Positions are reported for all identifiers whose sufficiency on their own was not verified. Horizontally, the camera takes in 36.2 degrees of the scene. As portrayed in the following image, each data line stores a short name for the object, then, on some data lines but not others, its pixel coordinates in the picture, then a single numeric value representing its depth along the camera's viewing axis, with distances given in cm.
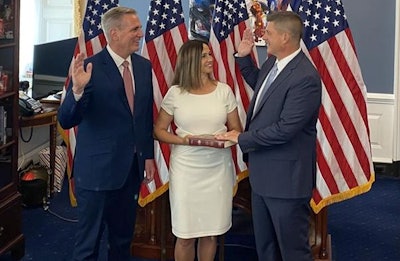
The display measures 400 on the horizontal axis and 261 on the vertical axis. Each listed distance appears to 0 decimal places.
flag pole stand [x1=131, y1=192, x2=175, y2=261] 404
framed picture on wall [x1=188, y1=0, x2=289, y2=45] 607
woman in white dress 331
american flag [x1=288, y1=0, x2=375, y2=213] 373
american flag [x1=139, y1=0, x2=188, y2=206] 384
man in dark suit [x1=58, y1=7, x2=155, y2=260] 306
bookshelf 386
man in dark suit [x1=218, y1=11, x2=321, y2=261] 300
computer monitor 553
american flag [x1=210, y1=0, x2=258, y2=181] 381
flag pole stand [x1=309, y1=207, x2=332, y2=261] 403
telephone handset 490
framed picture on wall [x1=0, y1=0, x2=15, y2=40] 382
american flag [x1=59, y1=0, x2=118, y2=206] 386
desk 493
